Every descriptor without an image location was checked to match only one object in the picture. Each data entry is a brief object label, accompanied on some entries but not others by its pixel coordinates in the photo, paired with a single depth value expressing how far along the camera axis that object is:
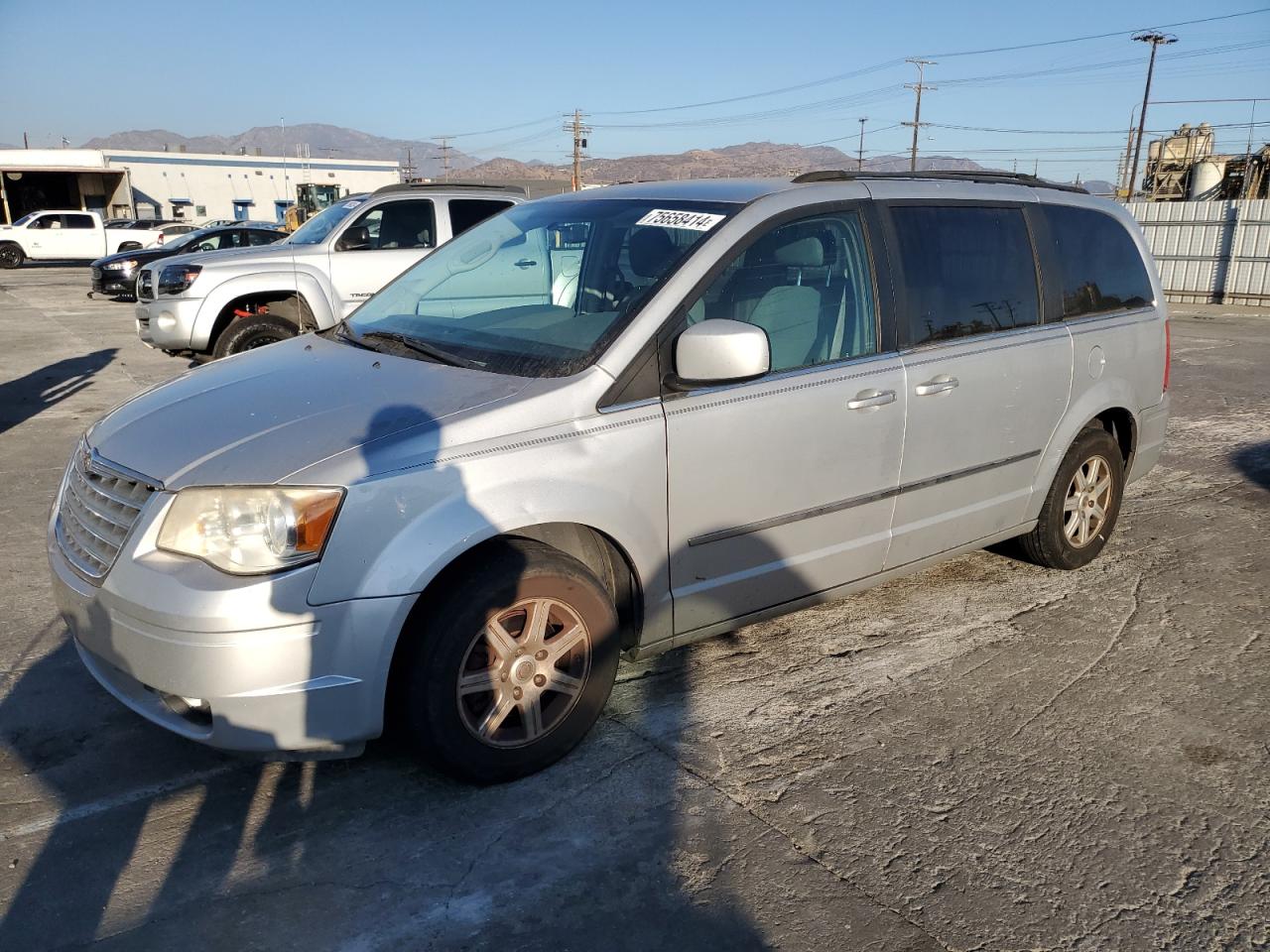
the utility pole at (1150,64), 46.88
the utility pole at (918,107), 62.01
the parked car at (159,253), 18.70
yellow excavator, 25.91
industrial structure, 33.59
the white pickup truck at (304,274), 9.37
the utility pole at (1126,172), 55.20
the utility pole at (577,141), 52.84
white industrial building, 47.97
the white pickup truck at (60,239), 32.62
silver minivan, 2.74
